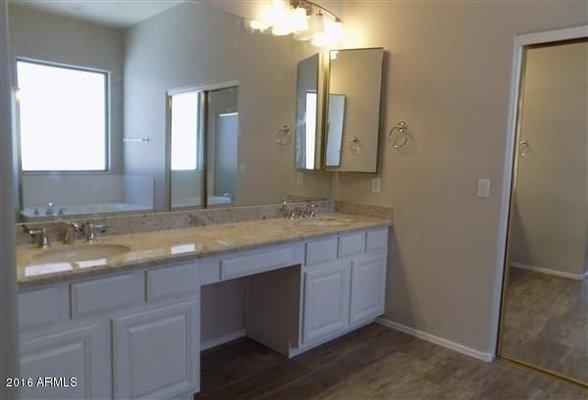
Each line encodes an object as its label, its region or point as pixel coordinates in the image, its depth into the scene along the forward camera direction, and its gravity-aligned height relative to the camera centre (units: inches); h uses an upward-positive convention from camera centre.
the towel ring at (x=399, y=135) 122.1 +8.4
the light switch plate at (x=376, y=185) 129.5 -6.7
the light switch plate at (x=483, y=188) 107.0 -5.4
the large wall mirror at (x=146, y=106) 81.4 +11.1
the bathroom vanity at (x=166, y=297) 63.2 -26.3
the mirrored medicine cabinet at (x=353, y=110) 126.0 +15.9
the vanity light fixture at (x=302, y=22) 117.4 +39.9
